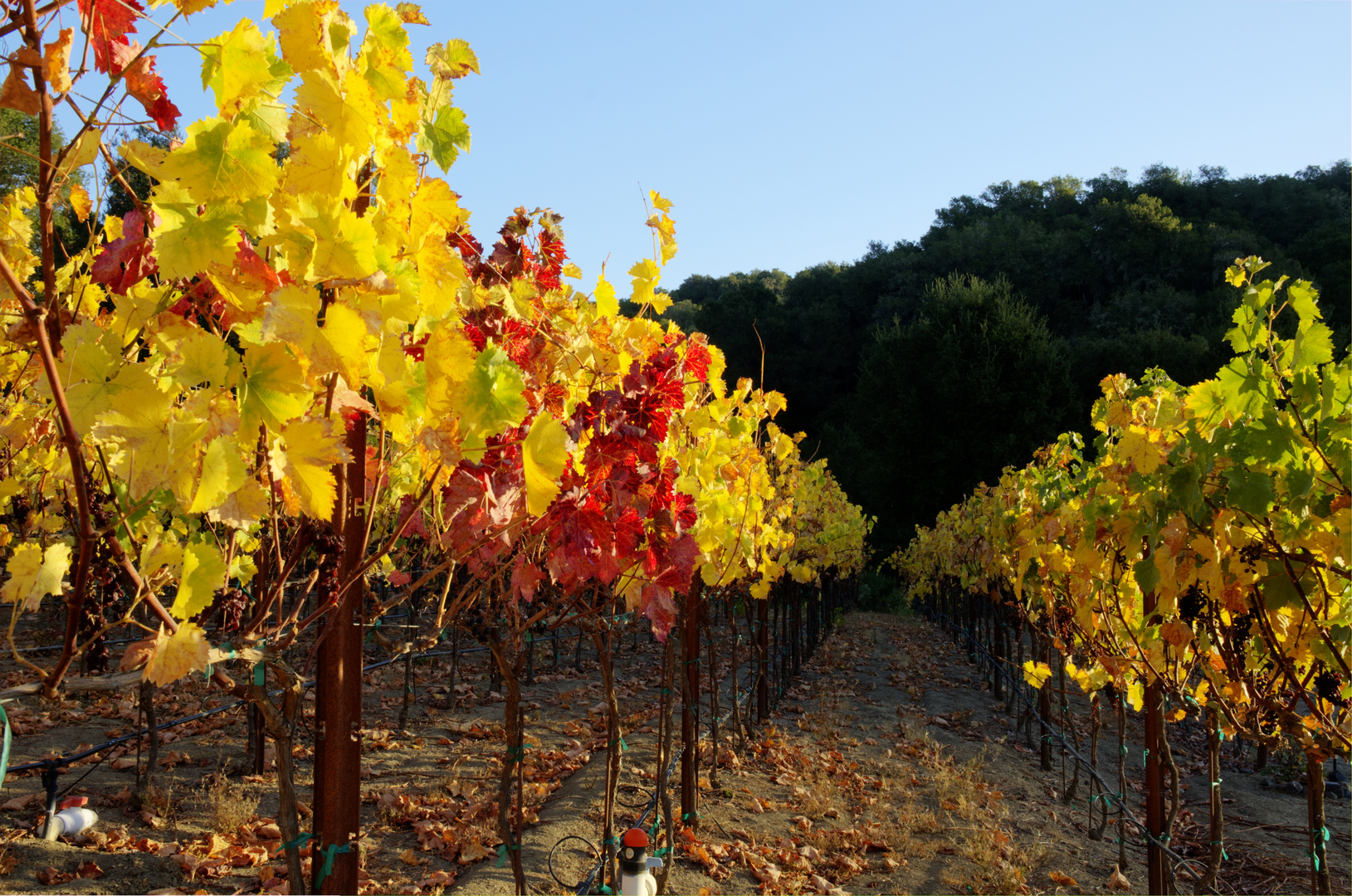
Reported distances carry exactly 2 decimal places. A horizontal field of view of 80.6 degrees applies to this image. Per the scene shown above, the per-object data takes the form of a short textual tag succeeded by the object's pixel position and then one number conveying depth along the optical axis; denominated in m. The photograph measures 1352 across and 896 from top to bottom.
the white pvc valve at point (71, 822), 4.14
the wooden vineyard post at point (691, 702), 4.48
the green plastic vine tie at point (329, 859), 1.52
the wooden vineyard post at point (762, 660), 7.59
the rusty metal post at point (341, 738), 1.56
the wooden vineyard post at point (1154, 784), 3.55
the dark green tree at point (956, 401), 25.34
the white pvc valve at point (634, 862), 2.72
